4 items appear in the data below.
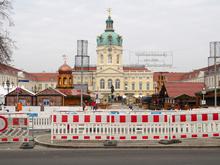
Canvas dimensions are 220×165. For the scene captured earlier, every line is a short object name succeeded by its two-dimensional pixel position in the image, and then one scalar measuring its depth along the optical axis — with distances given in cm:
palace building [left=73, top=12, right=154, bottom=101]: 15562
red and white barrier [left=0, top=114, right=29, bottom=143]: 1553
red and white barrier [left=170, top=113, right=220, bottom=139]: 1585
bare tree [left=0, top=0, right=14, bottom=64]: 2219
